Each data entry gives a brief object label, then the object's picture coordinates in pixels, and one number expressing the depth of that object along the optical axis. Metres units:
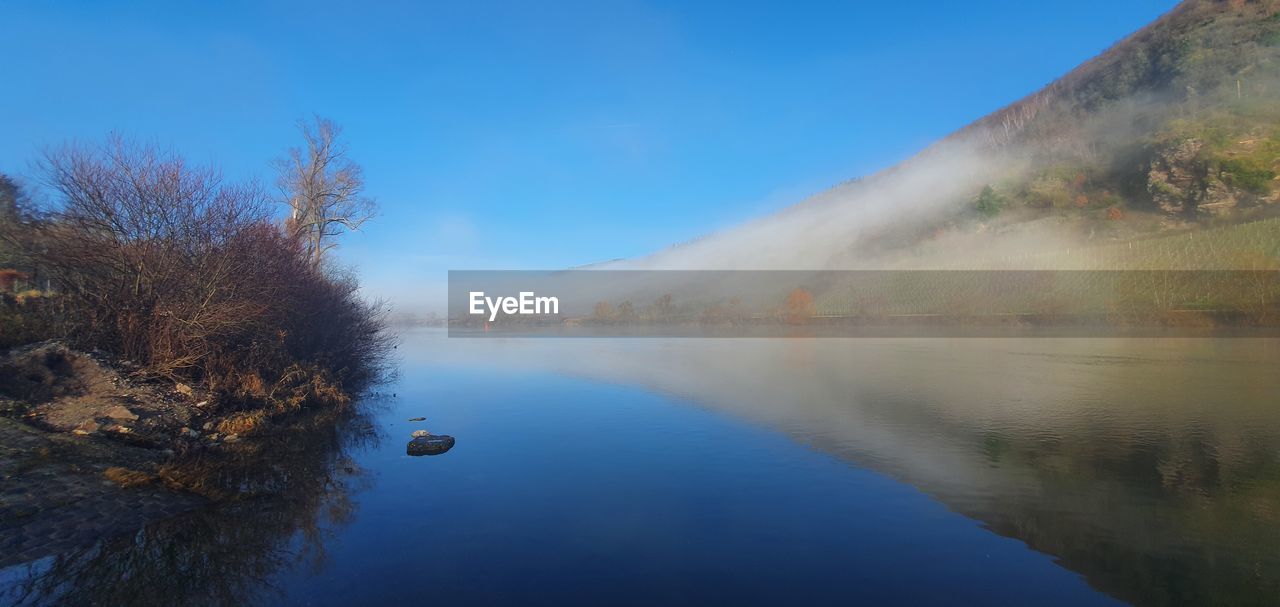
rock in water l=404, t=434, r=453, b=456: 11.81
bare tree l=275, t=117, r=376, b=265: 24.89
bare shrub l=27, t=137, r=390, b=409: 10.84
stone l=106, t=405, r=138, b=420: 9.71
